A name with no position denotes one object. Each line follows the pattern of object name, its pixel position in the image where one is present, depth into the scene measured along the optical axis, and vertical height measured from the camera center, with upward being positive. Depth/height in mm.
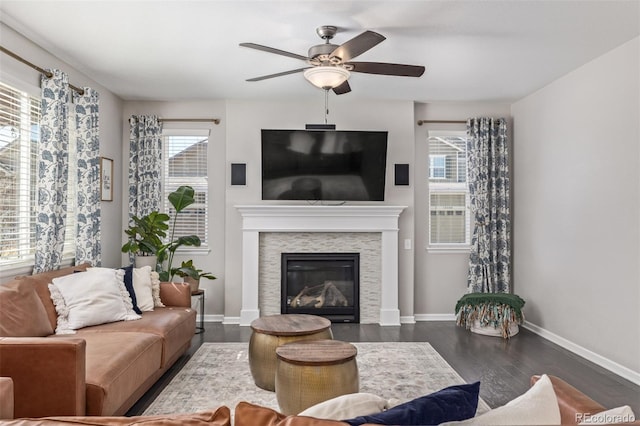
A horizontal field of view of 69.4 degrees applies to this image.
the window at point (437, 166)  6082 +675
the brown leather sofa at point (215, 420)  1040 -482
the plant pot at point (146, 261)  4902 -464
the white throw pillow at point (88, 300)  3395 -635
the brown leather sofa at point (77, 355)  2350 -831
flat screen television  5539 +641
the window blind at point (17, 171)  3611 +376
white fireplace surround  5637 -120
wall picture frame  5199 +443
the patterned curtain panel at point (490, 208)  5793 +117
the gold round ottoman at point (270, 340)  3391 -910
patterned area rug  3219 -1287
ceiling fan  3152 +1137
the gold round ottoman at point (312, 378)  2766 -976
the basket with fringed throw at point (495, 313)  5027 -1059
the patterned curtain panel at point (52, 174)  3818 +367
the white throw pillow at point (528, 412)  1097 -475
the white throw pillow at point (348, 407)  1301 -551
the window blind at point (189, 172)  5914 +574
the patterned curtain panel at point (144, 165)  5699 +649
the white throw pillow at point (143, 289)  4094 -643
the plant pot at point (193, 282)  5121 -730
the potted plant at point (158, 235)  4988 -206
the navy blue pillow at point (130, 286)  3932 -594
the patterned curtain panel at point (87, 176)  4523 +406
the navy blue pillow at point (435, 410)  1147 -500
